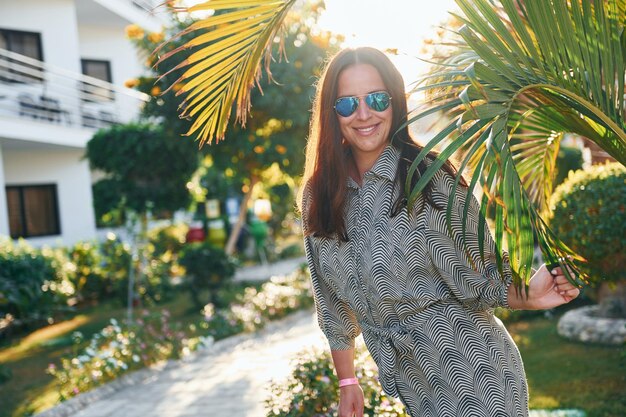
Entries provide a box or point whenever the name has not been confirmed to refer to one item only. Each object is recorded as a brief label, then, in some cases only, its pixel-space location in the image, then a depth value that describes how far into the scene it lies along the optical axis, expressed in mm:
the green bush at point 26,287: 9648
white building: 15680
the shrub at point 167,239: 17484
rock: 6902
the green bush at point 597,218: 5738
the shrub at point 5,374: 7887
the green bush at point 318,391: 3892
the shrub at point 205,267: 11492
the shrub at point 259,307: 9938
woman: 2332
